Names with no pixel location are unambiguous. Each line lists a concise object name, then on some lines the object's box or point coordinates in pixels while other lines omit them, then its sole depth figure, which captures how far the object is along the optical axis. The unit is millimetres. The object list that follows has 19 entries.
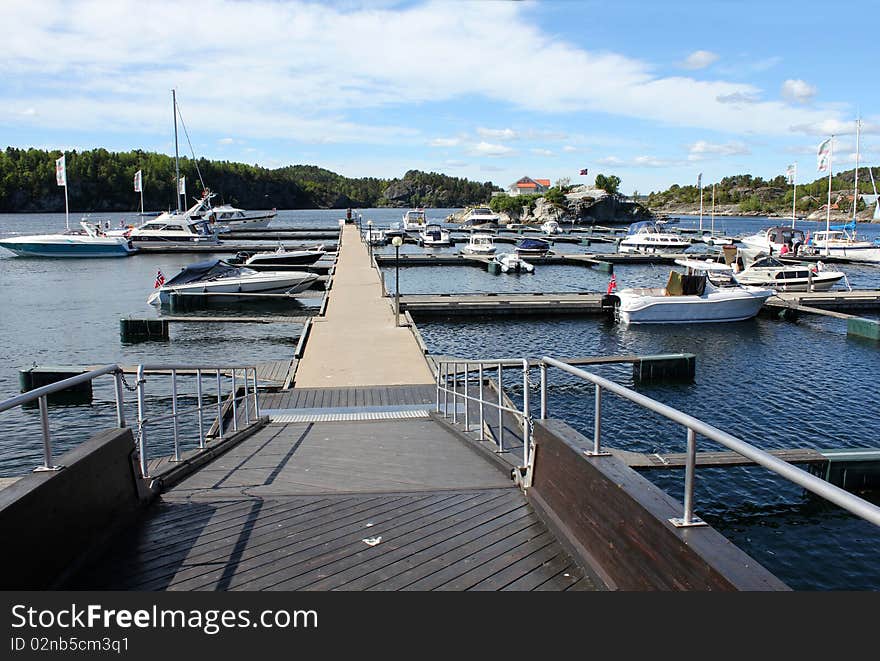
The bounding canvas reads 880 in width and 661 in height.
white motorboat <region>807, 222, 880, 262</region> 54469
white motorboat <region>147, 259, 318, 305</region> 32219
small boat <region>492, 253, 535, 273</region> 47750
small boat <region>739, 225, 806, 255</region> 55500
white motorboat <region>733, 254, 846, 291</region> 35688
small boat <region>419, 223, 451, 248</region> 67438
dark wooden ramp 4289
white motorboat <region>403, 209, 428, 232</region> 86688
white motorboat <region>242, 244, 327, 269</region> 43969
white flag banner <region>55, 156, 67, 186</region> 63281
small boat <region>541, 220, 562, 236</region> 97388
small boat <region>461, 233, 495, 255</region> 56750
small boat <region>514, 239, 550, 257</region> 57869
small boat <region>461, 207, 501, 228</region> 116688
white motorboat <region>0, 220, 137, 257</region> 59000
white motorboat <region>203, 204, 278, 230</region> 97000
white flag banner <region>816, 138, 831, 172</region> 49675
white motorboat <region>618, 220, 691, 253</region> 62500
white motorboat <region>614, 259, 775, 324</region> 27938
